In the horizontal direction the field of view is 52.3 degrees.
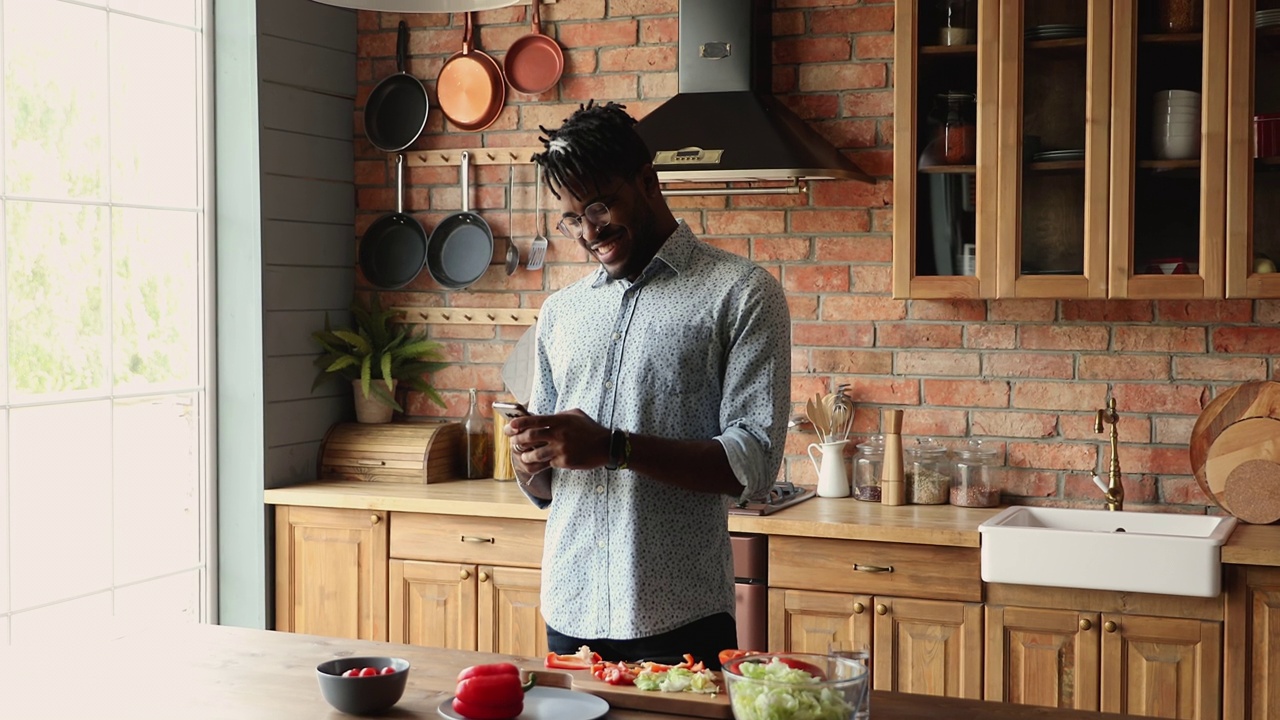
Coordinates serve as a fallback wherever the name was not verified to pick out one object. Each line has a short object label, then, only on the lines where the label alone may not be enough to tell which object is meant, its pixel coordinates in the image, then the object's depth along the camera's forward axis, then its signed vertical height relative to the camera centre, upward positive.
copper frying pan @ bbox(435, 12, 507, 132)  4.11 +0.79
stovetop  3.32 -0.44
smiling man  2.11 -0.13
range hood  3.41 +0.59
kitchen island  1.81 -0.52
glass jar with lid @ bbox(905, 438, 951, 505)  3.55 -0.39
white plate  1.74 -0.50
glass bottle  4.05 -0.34
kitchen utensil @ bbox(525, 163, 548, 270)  4.07 +0.30
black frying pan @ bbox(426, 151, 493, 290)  4.14 +0.28
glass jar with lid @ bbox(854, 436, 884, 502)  3.60 -0.38
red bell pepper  1.73 -0.48
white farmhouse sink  2.88 -0.51
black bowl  1.77 -0.48
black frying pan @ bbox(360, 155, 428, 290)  4.24 +0.29
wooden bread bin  3.94 -0.36
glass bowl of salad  1.52 -0.42
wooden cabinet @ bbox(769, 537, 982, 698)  3.13 -0.67
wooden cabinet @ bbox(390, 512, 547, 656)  3.56 -0.69
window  3.31 +0.06
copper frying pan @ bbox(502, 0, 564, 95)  4.04 +0.86
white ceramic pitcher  3.67 -0.38
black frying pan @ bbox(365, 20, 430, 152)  4.21 +0.74
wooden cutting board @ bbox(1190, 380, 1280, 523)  3.24 -0.29
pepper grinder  3.54 -0.36
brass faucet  3.41 -0.36
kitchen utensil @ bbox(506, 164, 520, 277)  4.10 +0.30
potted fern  4.11 -0.07
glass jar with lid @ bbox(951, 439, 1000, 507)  3.50 -0.39
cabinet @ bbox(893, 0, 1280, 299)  3.13 +0.46
